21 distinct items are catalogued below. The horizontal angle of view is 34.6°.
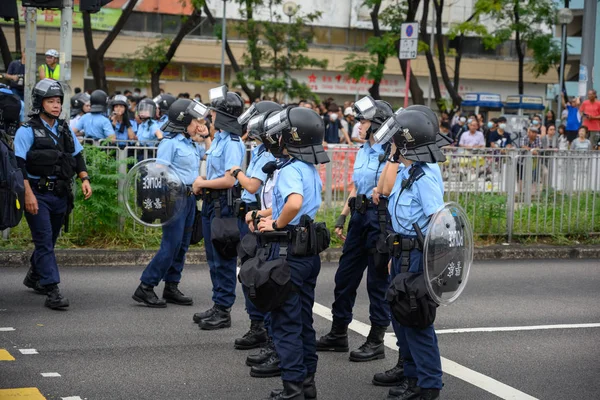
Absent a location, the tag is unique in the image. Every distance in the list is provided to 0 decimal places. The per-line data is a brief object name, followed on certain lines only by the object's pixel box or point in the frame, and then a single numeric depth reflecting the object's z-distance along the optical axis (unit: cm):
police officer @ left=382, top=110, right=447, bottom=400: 611
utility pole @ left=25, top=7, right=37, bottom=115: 1242
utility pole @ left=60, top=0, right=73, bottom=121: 1178
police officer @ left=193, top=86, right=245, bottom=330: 812
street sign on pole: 1580
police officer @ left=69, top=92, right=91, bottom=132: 1653
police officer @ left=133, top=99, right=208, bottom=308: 873
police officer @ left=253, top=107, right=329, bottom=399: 620
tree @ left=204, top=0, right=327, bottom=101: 2441
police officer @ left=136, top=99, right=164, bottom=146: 1420
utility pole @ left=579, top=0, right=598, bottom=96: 1844
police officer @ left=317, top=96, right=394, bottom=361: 763
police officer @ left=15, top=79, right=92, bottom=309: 880
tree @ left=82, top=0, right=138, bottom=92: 2642
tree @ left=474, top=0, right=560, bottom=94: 3309
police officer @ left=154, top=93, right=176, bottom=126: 1335
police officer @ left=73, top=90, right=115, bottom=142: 1491
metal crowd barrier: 1332
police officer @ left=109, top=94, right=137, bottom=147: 1595
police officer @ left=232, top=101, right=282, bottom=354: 760
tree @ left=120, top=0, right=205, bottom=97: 2720
